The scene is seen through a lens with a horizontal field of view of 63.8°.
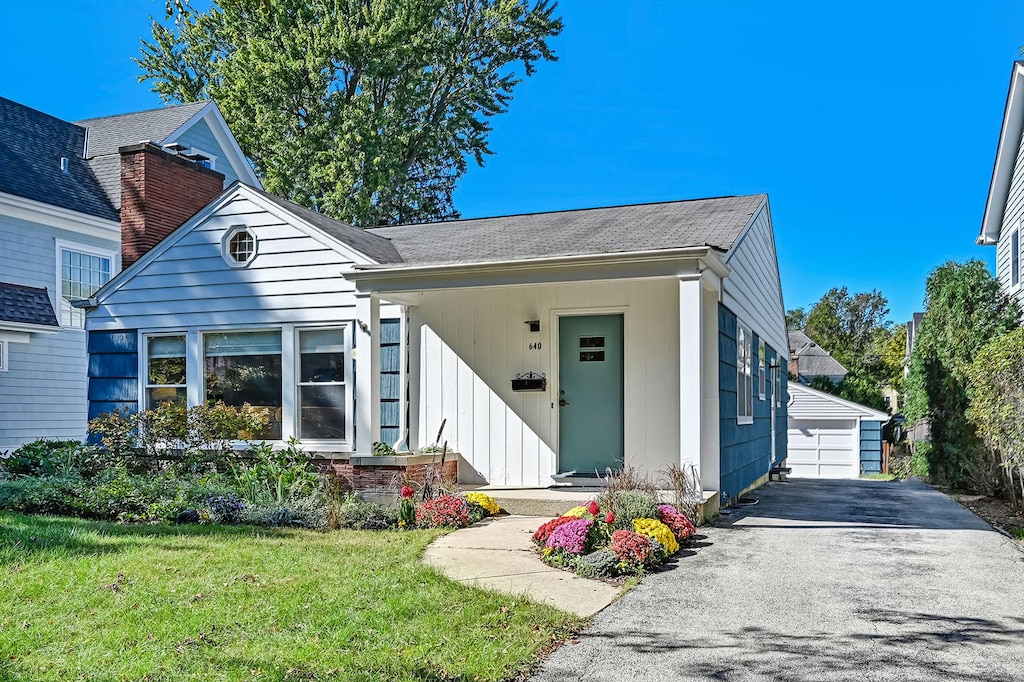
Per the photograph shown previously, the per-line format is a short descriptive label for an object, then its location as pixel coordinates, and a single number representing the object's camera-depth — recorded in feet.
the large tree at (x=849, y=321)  164.35
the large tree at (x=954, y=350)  47.32
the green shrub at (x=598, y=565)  20.07
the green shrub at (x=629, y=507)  23.48
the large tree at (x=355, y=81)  76.95
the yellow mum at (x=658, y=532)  22.18
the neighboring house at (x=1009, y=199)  46.29
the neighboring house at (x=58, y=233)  44.62
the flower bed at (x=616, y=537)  20.39
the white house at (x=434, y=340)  31.91
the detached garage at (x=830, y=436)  82.89
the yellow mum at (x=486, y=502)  28.76
